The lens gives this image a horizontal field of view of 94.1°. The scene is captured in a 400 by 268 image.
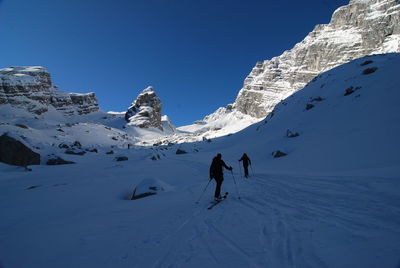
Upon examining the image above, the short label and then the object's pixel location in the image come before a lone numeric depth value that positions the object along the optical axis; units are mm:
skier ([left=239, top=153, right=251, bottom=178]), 15533
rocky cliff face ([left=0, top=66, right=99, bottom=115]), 122625
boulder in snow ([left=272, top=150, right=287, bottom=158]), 21611
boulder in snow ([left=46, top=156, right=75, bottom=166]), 24016
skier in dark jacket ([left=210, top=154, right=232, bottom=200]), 9430
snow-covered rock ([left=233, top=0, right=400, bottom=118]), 143750
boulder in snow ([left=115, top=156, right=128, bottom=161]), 30603
